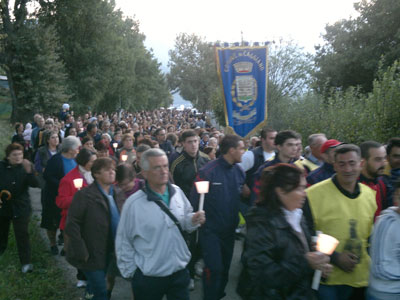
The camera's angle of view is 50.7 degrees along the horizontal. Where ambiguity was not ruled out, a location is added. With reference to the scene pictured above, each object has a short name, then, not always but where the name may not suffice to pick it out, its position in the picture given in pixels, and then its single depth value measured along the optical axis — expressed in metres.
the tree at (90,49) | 30.64
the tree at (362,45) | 28.88
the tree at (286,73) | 24.48
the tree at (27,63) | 25.95
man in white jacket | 3.61
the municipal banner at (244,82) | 9.49
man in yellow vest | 3.59
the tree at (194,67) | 68.44
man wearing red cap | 5.21
